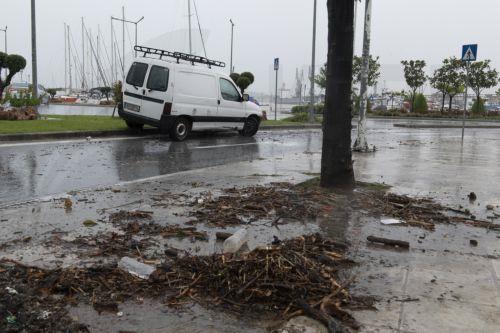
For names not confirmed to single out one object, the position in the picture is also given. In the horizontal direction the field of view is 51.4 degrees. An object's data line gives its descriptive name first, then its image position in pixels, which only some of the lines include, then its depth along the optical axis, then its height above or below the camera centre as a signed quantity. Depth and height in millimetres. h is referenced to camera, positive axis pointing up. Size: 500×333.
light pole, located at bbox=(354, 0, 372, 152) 12172 +696
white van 14141 +459
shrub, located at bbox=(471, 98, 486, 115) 43938 +880
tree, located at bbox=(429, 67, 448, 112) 42125 +2963
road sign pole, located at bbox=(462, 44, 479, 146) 17672 +2242
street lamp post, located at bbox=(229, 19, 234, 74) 43772 +6509
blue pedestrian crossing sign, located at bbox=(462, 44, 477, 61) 17672 +2243
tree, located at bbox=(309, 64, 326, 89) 44575 +3111
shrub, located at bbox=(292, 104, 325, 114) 38062 +363
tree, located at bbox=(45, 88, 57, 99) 58206 +1601
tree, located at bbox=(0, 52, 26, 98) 19359 +1588
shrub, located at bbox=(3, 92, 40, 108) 18422 +211
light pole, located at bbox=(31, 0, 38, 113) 17859 +2212
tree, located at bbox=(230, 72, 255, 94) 27062 +1708
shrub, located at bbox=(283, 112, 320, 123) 28080 -276
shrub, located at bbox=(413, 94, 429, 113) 43656 +995
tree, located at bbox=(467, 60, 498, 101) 41562 +3405
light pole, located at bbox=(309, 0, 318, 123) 25594 +2417
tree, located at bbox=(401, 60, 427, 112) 42375 +3564
